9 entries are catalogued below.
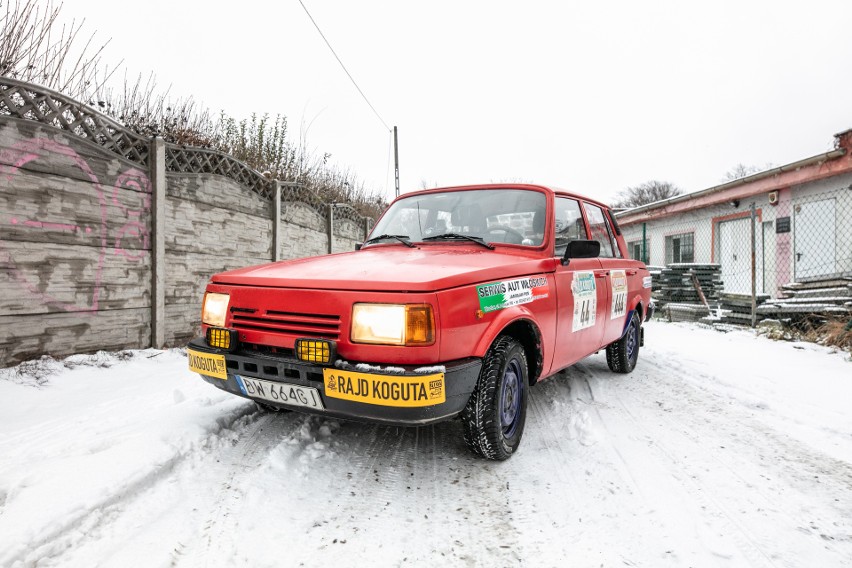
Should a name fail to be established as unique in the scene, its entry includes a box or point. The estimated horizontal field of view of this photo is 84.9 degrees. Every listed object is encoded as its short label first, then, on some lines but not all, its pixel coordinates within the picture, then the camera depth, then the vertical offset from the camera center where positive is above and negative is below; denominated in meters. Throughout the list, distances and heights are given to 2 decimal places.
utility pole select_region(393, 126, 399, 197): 18.15 +5.09
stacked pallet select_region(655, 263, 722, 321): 10.02 -0.14
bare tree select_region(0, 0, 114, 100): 4.55 +2.41
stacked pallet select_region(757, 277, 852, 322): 6.90 -0.34
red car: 2.09 -0.20
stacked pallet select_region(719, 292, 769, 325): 8.25 -0.48
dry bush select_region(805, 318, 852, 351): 5.91 -0.71
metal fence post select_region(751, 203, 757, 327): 7.70 -0.20
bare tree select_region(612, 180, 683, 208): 47.09 +9.11
